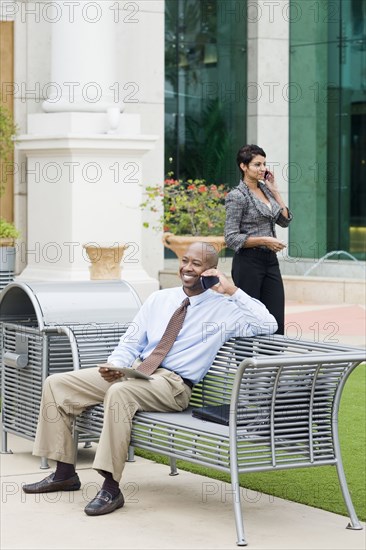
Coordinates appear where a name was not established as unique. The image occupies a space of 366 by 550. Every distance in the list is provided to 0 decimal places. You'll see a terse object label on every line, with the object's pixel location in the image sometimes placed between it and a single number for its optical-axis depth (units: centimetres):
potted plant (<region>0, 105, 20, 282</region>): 2303
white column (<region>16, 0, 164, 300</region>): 3192
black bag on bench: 1257
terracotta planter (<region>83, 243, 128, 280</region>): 2952
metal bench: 1193
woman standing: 1759
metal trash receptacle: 1515
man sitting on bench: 1329
